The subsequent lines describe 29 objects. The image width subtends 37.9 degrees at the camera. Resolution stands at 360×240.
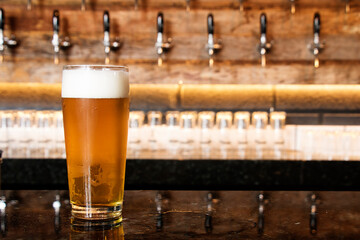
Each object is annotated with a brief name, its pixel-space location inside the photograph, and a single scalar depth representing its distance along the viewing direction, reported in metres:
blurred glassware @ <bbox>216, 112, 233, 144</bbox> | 2.65
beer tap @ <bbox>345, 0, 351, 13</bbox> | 3.02
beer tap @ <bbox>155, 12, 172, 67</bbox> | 2.86
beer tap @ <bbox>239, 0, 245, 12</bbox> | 3.03
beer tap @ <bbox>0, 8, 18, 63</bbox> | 2.89
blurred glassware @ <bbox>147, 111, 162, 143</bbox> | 2.68
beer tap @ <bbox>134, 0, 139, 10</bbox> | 3.05
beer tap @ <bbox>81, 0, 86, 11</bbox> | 3.06
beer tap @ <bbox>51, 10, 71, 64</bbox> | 2.88
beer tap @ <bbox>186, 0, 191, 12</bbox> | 3.05
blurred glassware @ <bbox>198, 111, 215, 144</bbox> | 2.64
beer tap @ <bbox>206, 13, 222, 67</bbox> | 2.86
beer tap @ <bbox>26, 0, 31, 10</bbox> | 3.05
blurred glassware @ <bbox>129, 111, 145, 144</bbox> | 2.64
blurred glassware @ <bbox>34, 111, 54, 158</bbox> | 2.67
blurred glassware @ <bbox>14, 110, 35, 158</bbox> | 2.66
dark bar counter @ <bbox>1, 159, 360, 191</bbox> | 2.13
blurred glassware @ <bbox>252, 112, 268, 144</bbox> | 2.65
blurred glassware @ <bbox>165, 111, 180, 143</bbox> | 2.65
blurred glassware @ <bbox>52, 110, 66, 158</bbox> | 2.66
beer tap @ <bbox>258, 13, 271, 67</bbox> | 2.84
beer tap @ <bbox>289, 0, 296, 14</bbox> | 3.02
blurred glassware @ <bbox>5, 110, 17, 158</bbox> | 2.66
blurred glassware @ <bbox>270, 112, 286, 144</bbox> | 2.68
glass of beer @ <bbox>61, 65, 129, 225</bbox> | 0.59
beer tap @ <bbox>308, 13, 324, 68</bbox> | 2.88
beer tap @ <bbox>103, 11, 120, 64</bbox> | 2.88
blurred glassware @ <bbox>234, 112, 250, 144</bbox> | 2.65
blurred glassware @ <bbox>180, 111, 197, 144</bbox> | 2.63
